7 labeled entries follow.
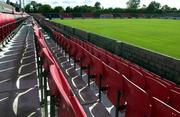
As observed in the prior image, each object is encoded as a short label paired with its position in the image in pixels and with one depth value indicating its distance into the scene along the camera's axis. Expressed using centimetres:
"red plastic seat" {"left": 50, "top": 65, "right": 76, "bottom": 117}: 125
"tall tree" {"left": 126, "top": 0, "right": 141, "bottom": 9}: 8080
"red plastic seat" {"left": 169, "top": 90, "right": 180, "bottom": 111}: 202
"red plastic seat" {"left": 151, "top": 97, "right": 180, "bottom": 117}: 144
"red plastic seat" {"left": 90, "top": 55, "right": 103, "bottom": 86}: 290
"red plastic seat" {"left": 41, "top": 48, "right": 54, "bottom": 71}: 213
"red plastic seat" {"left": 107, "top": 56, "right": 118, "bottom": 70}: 332
